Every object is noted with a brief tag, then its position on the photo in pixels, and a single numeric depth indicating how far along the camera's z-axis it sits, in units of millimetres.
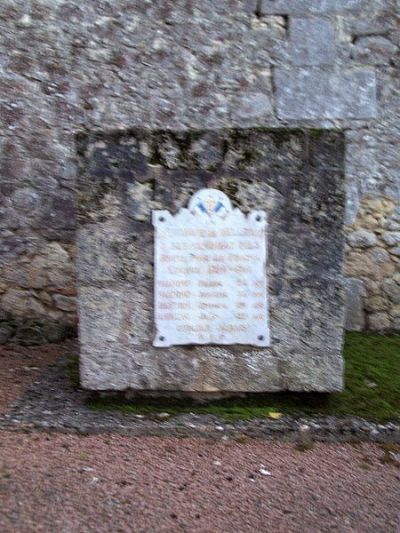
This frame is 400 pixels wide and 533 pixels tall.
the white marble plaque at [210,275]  3131
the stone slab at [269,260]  3104
